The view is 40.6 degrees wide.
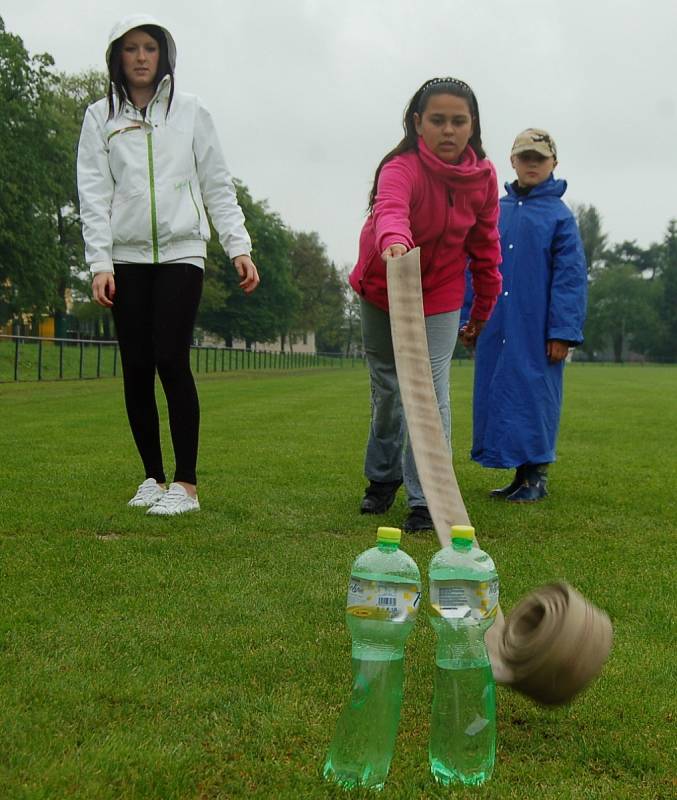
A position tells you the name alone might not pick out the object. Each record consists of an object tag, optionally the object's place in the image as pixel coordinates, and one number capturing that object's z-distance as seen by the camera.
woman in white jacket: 4.77
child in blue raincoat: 5.94
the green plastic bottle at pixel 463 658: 2.08
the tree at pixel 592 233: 112.62
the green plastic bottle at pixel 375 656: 2.04
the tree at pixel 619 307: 96.06
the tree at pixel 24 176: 33.38
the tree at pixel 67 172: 37.47
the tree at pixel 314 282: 75.94
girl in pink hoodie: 4.22
